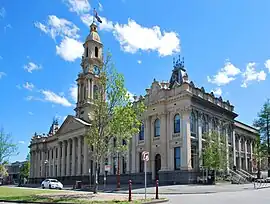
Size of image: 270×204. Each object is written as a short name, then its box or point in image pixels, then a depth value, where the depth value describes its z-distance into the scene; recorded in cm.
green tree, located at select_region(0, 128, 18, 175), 7397
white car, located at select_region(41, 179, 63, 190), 5176
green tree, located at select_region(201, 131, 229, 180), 4500
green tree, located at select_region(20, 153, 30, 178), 12284
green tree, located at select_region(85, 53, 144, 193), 2683
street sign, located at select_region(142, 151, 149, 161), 2158
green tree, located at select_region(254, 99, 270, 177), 5831
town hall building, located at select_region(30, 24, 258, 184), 4828
